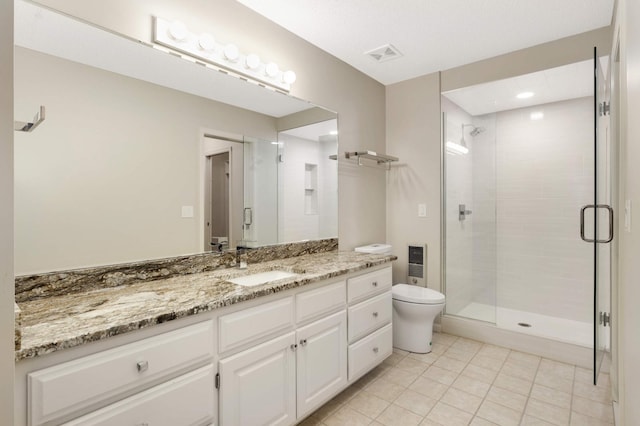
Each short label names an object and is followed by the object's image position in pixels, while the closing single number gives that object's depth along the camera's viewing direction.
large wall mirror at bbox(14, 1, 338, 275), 1.33
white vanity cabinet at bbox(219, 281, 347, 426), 1.40
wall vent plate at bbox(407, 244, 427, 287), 3.21
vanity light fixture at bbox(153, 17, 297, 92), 1.69
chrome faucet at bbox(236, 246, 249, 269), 2.05
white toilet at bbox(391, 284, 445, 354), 2.65
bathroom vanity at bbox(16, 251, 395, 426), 0.96
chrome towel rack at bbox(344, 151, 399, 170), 2.89
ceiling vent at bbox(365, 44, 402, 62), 2.65
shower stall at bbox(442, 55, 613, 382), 3.18
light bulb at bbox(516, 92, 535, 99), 3.15
